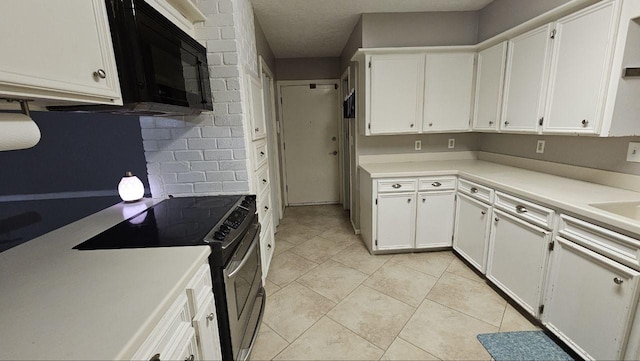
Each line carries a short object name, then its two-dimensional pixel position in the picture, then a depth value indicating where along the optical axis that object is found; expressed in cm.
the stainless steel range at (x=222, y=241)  117
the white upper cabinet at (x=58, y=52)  65
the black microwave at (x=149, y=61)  99
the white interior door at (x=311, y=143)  431
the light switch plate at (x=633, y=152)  167
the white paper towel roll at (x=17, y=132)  73
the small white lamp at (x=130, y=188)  168
